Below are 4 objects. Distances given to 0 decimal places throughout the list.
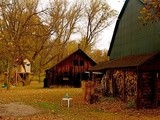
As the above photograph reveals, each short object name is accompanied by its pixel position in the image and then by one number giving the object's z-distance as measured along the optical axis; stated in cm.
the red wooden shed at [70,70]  5403
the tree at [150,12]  1758
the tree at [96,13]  7006
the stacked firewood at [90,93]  2625
